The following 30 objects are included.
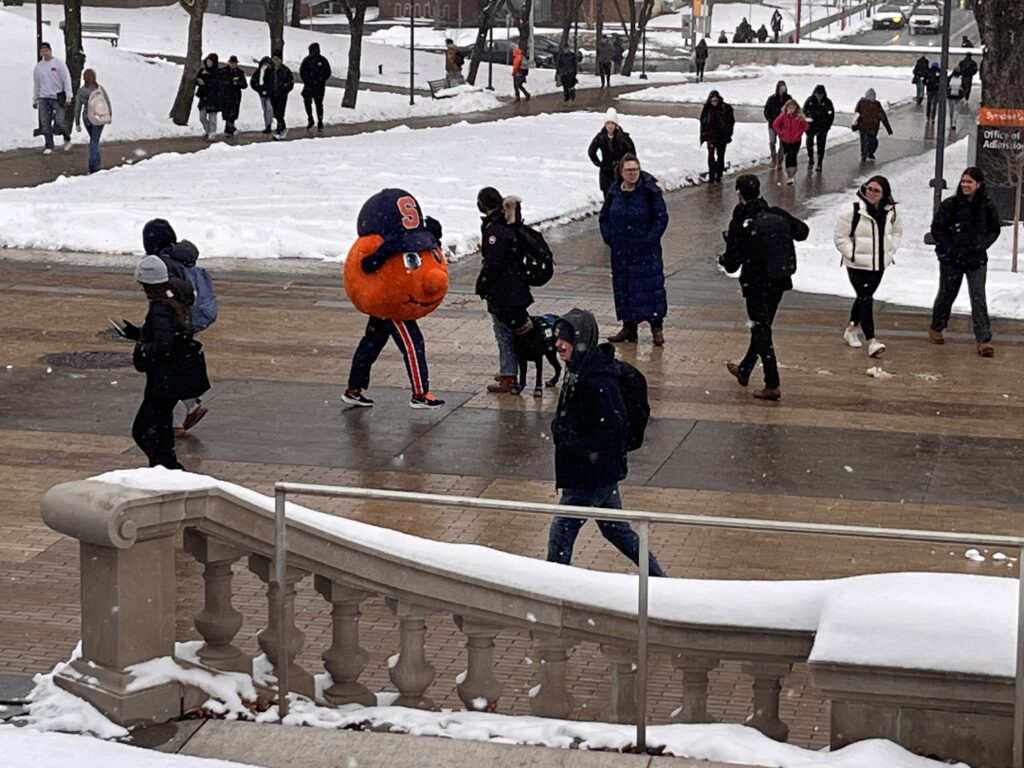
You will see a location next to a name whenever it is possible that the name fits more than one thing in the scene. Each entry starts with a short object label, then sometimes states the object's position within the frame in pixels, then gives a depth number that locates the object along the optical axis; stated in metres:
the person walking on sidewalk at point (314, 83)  39.28
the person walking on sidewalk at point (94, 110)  29.25
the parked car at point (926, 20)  88.00
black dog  13.95
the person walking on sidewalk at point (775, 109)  34.00
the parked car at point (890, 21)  94.31
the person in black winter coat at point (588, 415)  8.88
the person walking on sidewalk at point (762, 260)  14.16
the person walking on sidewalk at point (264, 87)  37.25
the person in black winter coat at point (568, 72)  53.06
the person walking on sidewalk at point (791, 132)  31.53
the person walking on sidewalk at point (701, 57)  64.38
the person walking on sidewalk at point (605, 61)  60.19
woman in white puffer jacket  15.62
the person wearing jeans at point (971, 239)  15.70
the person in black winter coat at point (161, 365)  11.08
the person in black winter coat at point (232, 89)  35.69
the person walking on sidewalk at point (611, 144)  24.34
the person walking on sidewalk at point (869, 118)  34.62
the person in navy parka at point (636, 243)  15.88
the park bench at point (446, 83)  53.04
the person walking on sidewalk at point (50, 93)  31.20
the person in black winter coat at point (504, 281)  14.05
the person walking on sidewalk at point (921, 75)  49.36
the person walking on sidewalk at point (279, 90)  36.69
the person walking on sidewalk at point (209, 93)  35.38
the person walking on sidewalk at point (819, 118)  33.94
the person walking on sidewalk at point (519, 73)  52.75
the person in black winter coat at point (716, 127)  31.20
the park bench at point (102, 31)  54.72
